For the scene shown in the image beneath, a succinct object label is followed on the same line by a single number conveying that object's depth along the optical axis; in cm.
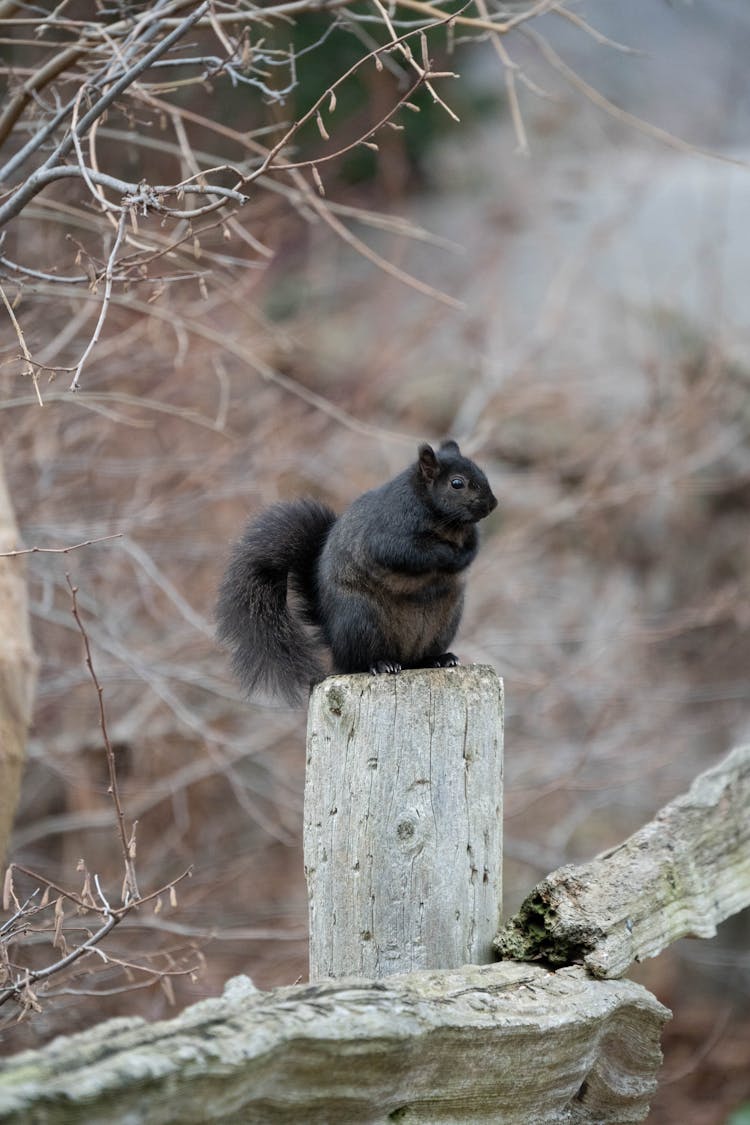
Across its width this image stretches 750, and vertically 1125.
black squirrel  580
